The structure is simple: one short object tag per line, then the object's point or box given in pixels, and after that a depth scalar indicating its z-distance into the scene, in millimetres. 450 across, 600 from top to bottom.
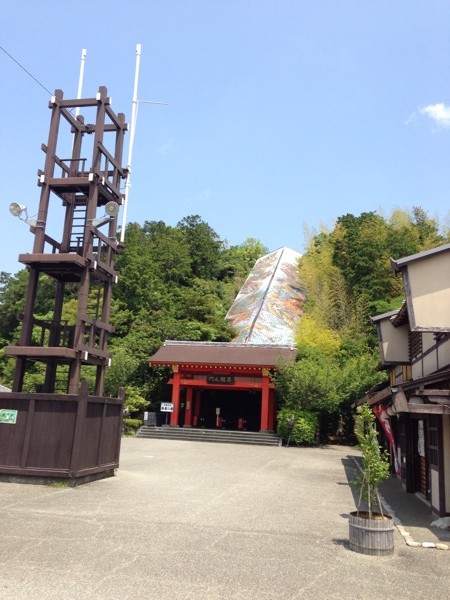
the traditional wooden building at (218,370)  25000
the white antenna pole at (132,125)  13534
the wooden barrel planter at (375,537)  5773
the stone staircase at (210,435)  23219
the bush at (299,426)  22312
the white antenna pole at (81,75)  13208
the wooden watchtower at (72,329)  9656
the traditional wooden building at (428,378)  7832
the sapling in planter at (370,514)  5777
